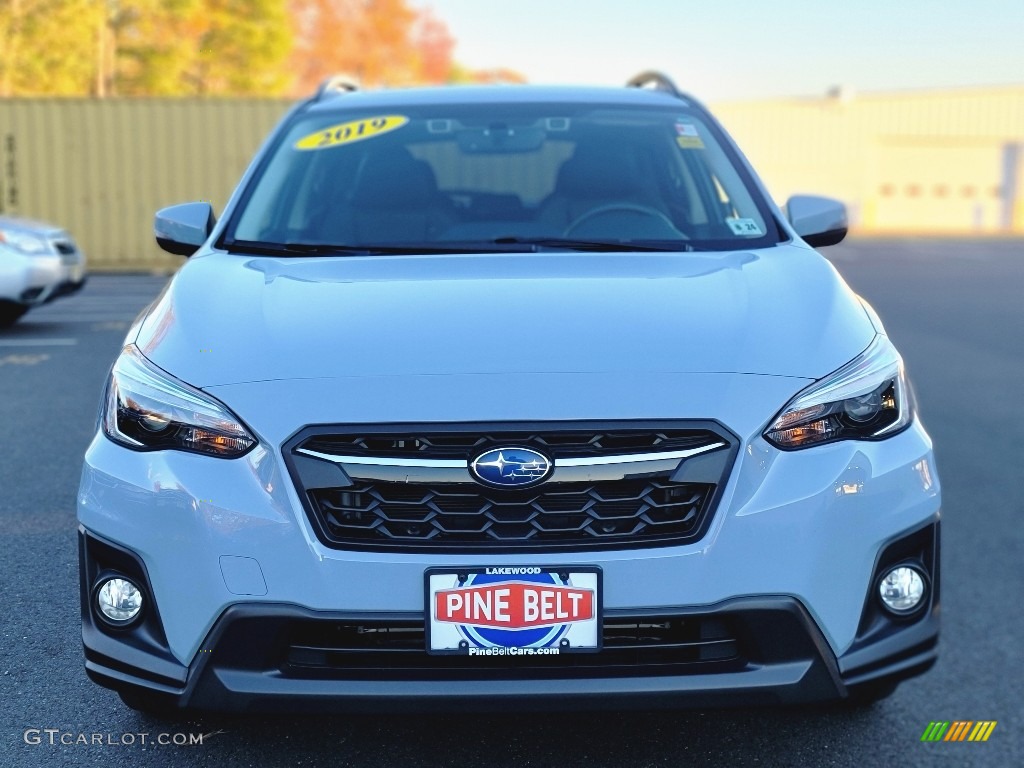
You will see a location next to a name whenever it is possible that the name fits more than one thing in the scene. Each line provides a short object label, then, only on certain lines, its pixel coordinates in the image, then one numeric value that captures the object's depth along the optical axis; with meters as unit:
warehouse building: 53.53
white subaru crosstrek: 2.16
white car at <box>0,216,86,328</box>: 8.84
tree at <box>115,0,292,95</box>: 36.01
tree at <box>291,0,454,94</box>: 50.66
